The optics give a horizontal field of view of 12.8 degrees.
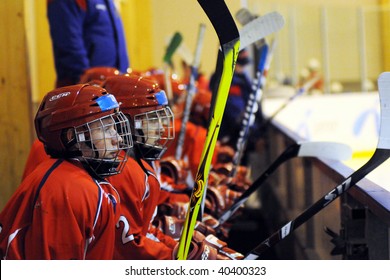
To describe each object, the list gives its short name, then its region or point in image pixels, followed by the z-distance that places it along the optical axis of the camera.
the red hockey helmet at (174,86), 8.52
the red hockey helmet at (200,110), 8.38
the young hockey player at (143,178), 4.19
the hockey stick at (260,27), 4.88
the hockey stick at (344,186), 4.31
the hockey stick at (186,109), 7.38
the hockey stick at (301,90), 8.98
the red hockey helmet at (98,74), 5.84
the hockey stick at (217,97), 3.67
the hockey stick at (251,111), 7.05
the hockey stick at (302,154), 5.66
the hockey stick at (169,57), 8.08
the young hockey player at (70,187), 3.56
